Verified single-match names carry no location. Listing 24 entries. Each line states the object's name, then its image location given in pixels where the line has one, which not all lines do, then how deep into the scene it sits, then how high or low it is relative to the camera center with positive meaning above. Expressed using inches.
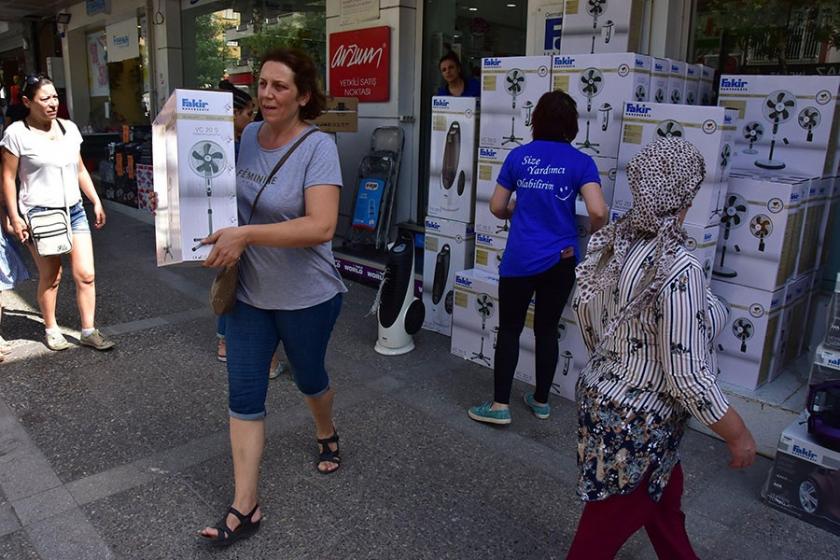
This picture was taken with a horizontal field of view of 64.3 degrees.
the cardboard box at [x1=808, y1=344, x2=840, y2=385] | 118.0 -41.2
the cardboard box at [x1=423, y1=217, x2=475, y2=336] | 189.0 -41.8
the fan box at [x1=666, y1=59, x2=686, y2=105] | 158.2 +8.8
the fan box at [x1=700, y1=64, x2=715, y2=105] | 173.5 +9.5
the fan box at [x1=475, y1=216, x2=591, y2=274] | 173.1 -34.8
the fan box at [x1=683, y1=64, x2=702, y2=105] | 165.9 +9.1
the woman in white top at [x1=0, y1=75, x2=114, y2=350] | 156.6 -18.6
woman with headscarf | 64.4 -23.6
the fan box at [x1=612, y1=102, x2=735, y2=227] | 132.6 -2.6
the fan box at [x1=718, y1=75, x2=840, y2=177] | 140.3 +0.5
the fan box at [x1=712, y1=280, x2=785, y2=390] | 140.3 -44.3
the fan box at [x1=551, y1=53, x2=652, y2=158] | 146.6 +6.6
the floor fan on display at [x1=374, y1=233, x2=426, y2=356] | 178.2 -50.5
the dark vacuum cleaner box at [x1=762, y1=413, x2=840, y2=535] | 108.8 -57.8
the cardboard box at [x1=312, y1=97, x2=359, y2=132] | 243.1 -2.2
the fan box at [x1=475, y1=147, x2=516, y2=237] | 172.2 -18.9
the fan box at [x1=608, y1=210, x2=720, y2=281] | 136.0 -24.0
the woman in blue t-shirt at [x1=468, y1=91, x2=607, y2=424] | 129.9 -21.3
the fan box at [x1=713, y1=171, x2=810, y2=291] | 136.1 -21.8
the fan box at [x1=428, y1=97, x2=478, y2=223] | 184.1 -11.9
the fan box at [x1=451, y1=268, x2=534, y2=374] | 169.3 -51.2
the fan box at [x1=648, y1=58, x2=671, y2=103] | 152.2 +8.9
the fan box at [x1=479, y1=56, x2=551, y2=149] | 162.2 +4.9
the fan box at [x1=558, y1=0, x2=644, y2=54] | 163.0 +22.3
